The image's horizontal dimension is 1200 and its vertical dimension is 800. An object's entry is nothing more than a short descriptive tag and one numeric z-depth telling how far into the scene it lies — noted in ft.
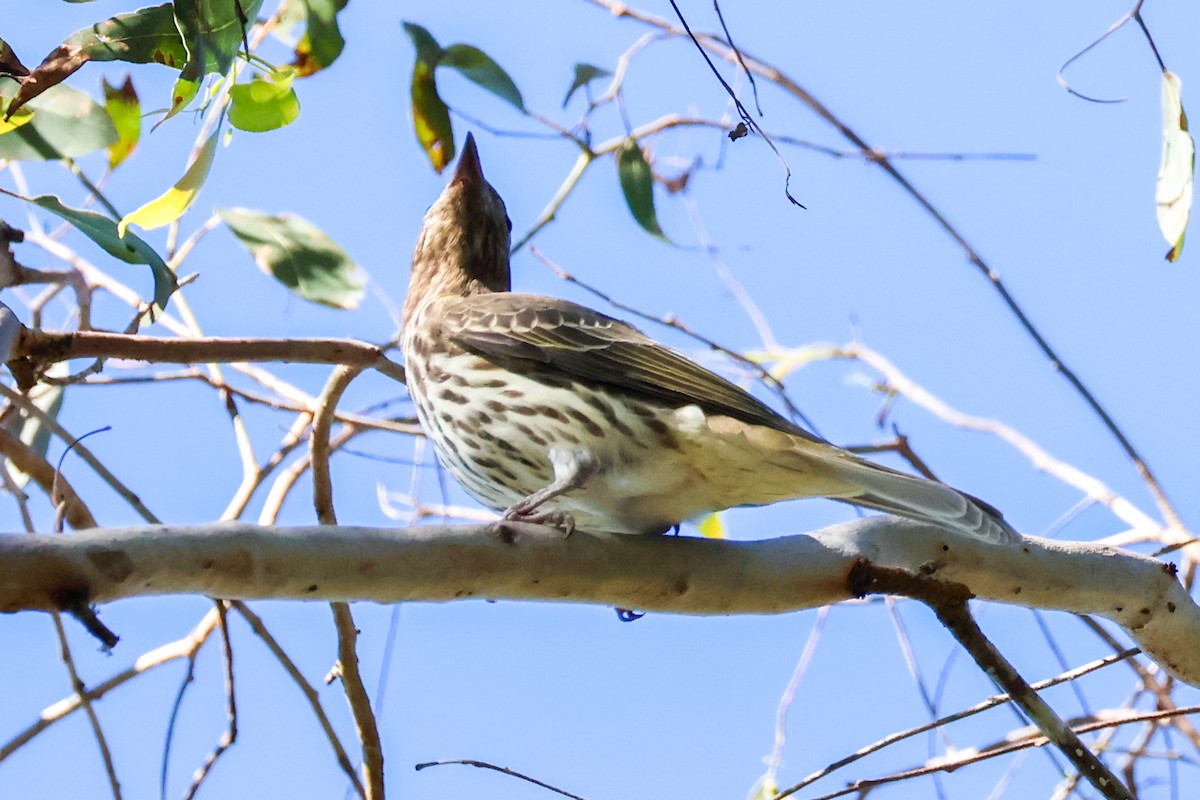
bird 17.60
